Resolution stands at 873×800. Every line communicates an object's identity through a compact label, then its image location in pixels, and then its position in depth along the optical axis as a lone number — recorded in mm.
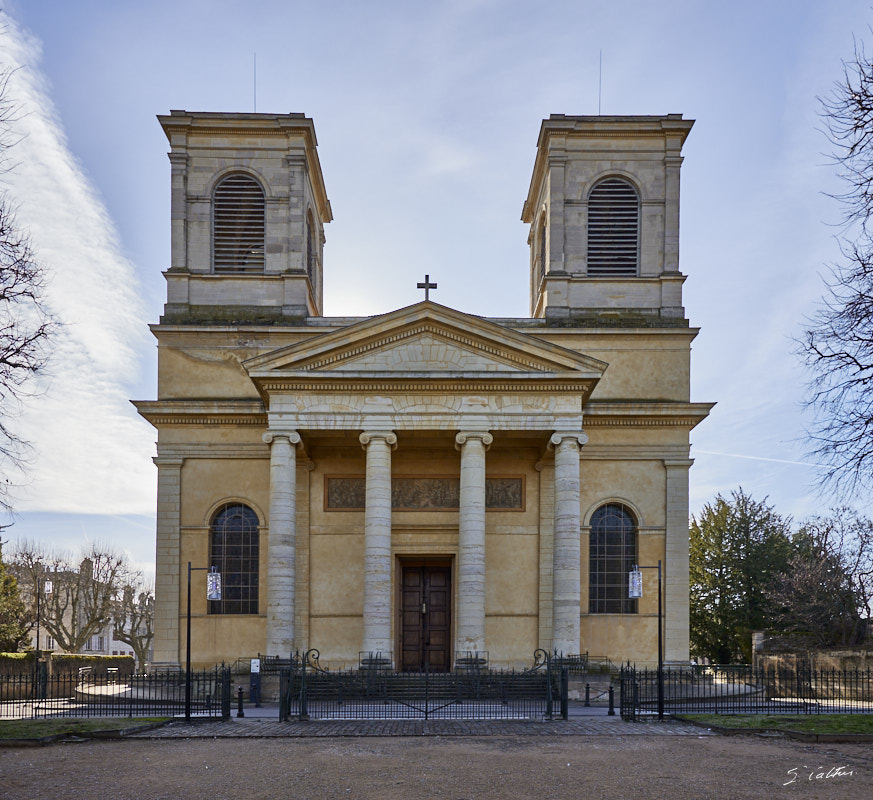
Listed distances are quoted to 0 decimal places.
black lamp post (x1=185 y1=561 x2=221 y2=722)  25641
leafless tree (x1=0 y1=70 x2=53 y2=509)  18172
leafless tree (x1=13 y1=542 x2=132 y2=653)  60281
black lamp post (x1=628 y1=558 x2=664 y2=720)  21812
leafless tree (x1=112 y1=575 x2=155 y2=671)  67812
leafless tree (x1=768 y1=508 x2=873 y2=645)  40812
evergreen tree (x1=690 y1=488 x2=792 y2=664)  44812
